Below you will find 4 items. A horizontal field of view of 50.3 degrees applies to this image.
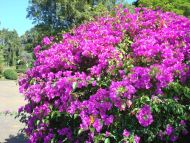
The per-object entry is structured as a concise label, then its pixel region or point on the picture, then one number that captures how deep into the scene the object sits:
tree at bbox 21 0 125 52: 14.05
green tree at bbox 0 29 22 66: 33.84
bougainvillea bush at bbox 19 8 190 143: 1.86
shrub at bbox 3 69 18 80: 16.85
